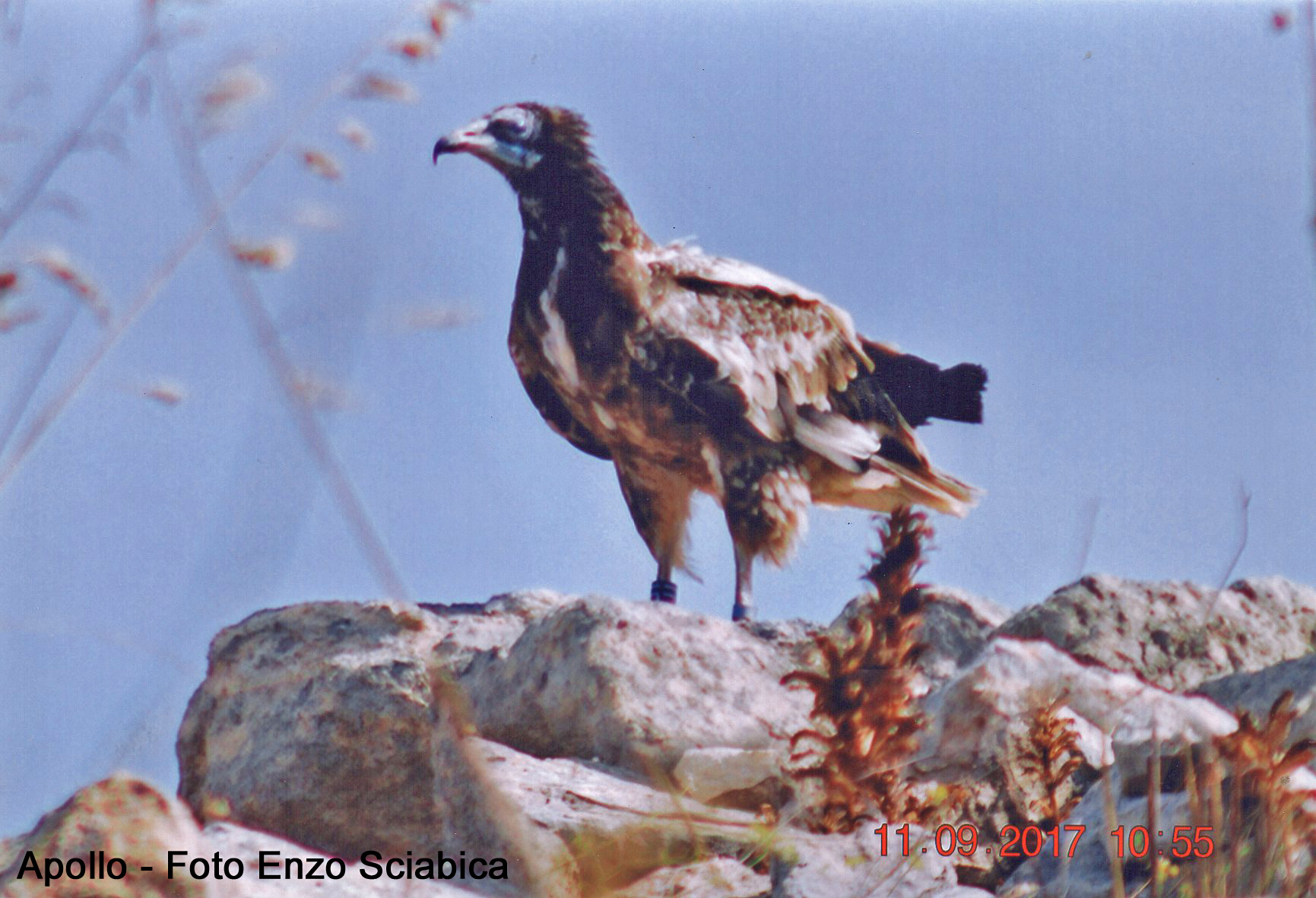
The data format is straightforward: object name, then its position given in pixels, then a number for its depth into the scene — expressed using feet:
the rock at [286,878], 13.98
